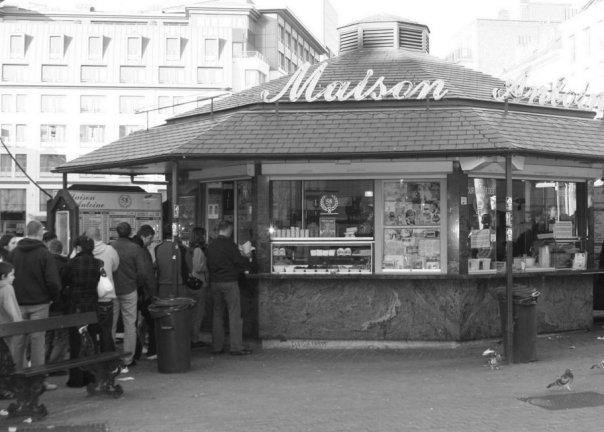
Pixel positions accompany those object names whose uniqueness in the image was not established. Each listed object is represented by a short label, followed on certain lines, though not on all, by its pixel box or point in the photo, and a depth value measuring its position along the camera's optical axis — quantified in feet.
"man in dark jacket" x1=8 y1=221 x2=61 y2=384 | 28.22
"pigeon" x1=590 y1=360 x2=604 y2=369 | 31.13
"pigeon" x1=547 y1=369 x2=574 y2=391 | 27.16
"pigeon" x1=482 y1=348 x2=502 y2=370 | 32.49
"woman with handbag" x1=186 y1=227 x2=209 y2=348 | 37.65
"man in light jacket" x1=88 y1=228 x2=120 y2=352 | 30.30
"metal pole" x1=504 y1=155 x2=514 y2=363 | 32.89
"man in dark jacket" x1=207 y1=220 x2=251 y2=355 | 36.09
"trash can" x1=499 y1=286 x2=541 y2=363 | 33.06
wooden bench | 24.00
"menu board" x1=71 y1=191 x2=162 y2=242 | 44.75
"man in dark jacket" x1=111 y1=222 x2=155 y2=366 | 32.86
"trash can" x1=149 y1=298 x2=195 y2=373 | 32.01
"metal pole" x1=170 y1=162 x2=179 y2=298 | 34.55
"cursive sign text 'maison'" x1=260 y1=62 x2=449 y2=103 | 38.65
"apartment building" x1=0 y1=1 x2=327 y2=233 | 240.32
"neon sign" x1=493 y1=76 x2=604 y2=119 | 40.63
